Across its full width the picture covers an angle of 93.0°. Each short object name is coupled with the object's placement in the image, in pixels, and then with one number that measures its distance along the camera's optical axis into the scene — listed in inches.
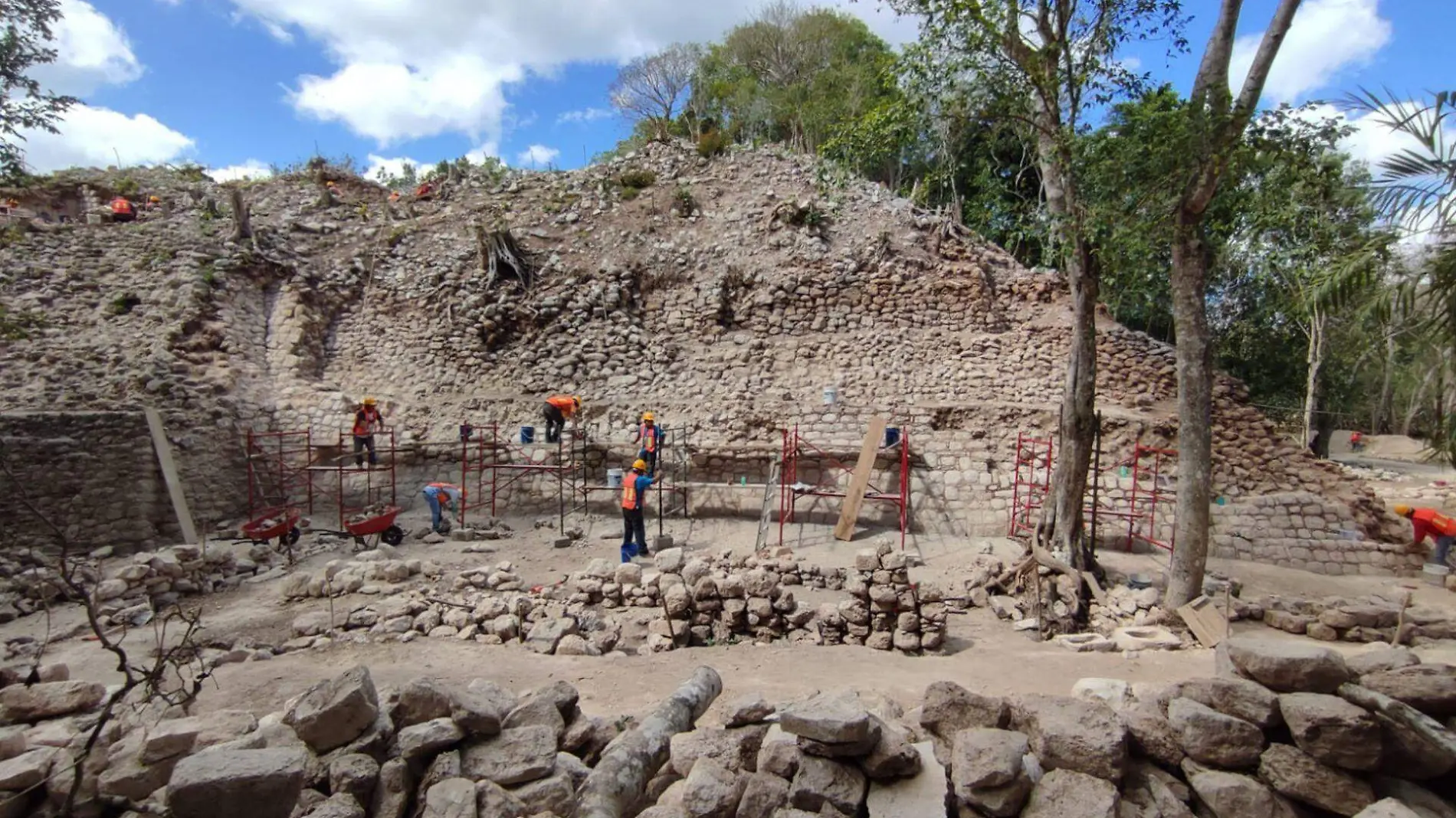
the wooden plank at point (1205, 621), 281.3
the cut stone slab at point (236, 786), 108.9
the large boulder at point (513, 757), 133.5
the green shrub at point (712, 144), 847.7
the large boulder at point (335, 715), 133.5
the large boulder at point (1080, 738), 126.3
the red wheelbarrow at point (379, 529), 433.1
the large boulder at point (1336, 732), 120.2
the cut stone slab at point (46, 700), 158.4
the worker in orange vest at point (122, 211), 722.2
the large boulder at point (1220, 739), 128.9
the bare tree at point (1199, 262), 267.7
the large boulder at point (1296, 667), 134.9
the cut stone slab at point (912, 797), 120.3
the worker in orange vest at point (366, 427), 531.5
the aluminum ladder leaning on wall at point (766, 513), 451.2
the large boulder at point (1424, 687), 132.1
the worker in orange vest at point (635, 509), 406.0
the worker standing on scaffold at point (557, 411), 542.9
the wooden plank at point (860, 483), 465.1
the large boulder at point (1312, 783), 120.3
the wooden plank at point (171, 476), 468.8
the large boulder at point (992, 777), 120.2
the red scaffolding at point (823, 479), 448.8
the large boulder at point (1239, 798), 123.0
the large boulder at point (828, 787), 121.7
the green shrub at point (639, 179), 813.9
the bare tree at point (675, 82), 1089.6
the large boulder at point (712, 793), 121.4
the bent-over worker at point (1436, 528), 405.4
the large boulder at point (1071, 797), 116.1
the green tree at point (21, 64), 348.5
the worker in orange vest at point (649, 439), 456.1
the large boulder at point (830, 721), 122.6
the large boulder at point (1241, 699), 131.0
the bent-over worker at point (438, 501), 478.3
